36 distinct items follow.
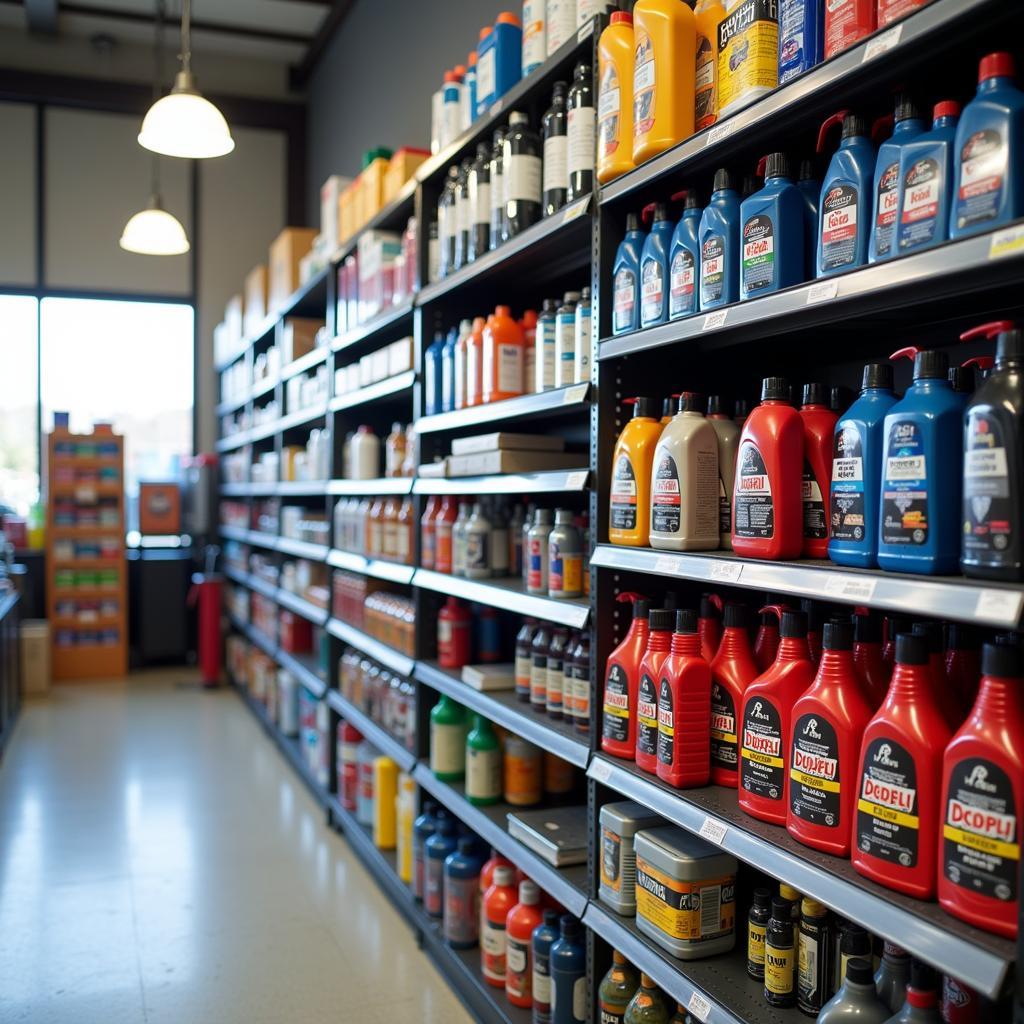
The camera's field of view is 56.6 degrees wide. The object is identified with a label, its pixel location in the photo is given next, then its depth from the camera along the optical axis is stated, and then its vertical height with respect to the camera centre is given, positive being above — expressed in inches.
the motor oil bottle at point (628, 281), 81.5 +19.5
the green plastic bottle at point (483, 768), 115.7 -31.8
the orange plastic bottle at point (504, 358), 110.5 +17.3
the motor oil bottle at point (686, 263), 73.9 +19.2
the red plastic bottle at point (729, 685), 73.1 -13.7
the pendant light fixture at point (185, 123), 142.0 +58.2
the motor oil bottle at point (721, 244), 70.2 +19.5
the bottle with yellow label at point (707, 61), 73.4 +34.8
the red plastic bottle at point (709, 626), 78.1 -9.9
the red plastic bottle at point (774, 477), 64.7 +2.1
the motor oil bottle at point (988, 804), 47.3 -15.1
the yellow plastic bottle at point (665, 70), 73.5 +34.2
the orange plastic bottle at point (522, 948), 100.9 -47.0
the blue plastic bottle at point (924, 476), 52.6 +1.8
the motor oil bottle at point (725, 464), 75.3 +3.4
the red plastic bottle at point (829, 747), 59.2 -15.2
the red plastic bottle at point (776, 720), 65.3 -14.8
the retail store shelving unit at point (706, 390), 50.7 +11.4
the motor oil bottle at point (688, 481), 73.7 +2.0
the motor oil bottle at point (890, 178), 55.8 +19.5
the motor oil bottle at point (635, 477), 79.7 +2.5
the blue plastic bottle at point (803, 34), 62.6 +31.3
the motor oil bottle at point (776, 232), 65.2 +19.0
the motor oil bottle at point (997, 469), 46.8 +1.9
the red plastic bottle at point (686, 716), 73.4 -16.2
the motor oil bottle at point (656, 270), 77.6 +19.5
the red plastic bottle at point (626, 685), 81.0 -15.4
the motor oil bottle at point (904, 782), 52.6 -15.6
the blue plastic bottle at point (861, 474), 58.1 +2.1
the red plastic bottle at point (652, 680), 77.6 -14.2
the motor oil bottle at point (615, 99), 80.3 +34.9
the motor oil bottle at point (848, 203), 58.9 +19.2
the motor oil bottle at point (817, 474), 64.9 +2.3
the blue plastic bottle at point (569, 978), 90.0 -44.8
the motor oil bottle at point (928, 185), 52.2 +18.0
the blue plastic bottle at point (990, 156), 47.8 +18.1
